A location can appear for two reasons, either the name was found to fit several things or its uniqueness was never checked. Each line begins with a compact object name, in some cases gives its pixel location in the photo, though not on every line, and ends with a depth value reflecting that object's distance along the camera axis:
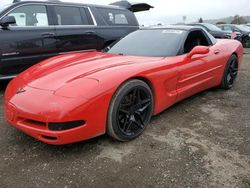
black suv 3.46
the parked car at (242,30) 11.54
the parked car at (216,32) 10.22
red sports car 1.81
